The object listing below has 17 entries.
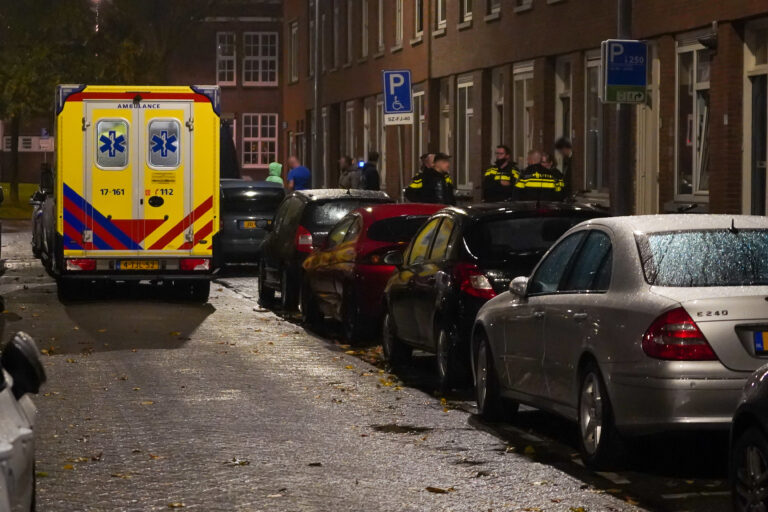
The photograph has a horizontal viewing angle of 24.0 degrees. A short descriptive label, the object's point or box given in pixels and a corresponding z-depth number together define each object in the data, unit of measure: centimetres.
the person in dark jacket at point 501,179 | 2567
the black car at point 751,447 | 729
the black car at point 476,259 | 1338
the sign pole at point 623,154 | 1741
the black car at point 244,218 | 3047
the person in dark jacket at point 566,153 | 2603
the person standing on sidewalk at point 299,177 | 3959
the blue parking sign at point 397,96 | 2820
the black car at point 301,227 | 2214
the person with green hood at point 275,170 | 4044
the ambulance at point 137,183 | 2298
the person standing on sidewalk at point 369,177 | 3356
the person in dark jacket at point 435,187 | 2631
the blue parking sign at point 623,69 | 1720
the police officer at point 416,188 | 2630
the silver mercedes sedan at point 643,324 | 894
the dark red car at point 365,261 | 1777
